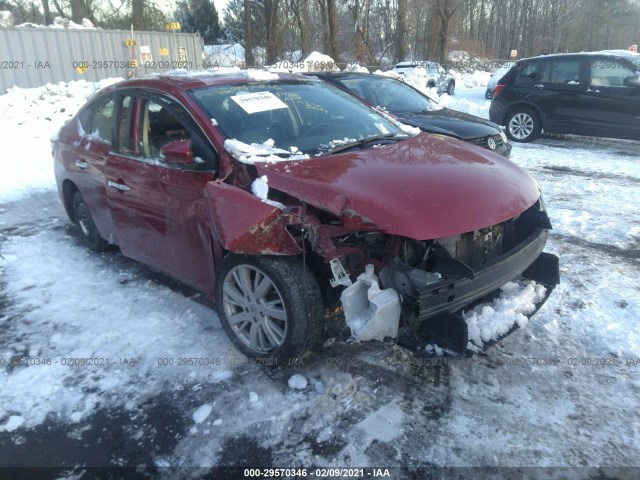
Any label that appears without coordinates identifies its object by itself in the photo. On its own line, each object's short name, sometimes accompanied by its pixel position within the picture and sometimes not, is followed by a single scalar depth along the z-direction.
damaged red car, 2.69
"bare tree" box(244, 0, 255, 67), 20.23
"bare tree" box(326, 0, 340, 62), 20.28
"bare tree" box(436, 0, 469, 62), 32.03
